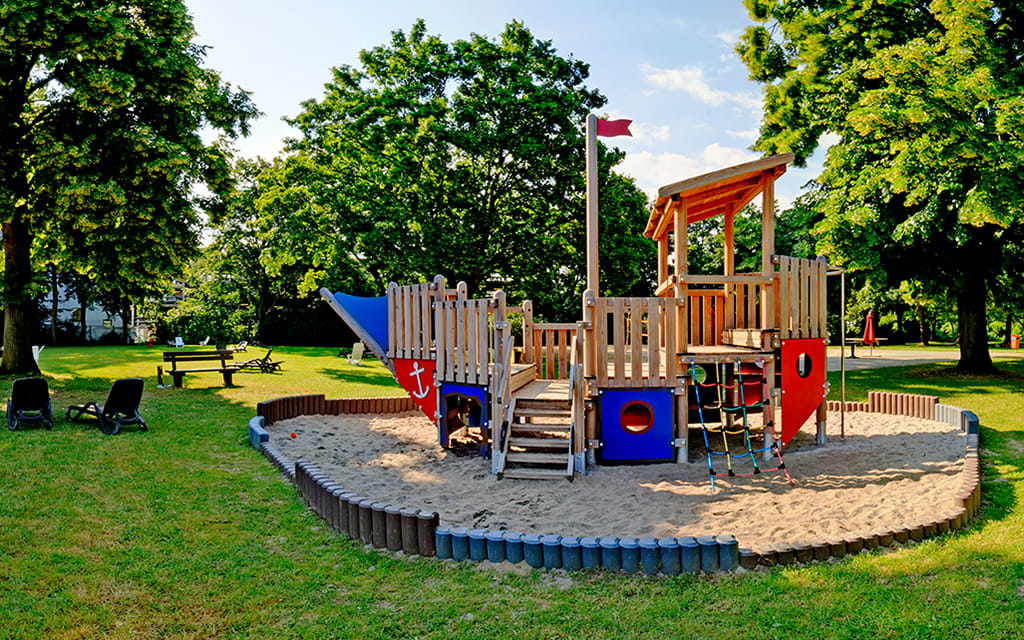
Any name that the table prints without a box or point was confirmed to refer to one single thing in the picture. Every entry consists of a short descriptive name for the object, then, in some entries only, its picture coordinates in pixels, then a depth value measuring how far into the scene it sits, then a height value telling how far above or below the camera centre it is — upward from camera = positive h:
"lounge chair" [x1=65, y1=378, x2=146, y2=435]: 10.03 -1.29
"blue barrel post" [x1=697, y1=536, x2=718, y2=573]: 4.64 -1.75
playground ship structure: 8.34 -0.63
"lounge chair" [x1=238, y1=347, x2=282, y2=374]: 20.58 -1.23
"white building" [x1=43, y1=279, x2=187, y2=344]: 42.62 +0.67
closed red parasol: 26.55 -0.48
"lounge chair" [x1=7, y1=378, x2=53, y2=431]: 9.90 -1.16
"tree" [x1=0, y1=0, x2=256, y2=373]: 14.61 +4.59
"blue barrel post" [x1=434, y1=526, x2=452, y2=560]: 5.00 -1.76
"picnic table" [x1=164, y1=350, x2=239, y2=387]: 16.33 -0.85
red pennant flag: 8.68 +2.76
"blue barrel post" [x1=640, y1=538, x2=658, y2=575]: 4.63 -1.75
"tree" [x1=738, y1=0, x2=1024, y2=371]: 12.23 +4.30
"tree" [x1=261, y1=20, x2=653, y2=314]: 20.22 +5.45
